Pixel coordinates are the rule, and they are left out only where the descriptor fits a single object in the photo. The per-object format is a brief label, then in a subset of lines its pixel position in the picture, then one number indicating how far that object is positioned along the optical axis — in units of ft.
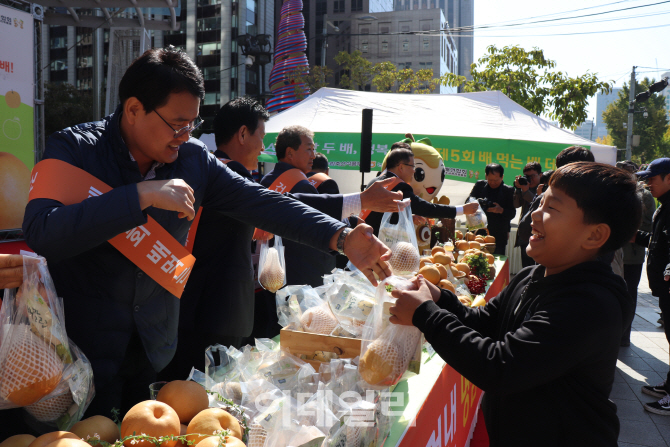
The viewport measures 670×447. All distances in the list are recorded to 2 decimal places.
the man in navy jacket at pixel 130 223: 4.59
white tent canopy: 26.25
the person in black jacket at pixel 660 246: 13.88
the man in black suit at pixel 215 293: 7.95
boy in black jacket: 4.56
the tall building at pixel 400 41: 198.70
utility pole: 80.43
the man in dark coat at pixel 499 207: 25.81
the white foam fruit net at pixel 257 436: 4.47
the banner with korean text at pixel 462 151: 25.32
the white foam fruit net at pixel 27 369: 3.86
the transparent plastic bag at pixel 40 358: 3.89
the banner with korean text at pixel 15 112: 13.37
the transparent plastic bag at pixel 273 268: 11.32
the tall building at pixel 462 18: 471.91
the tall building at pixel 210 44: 130.11
